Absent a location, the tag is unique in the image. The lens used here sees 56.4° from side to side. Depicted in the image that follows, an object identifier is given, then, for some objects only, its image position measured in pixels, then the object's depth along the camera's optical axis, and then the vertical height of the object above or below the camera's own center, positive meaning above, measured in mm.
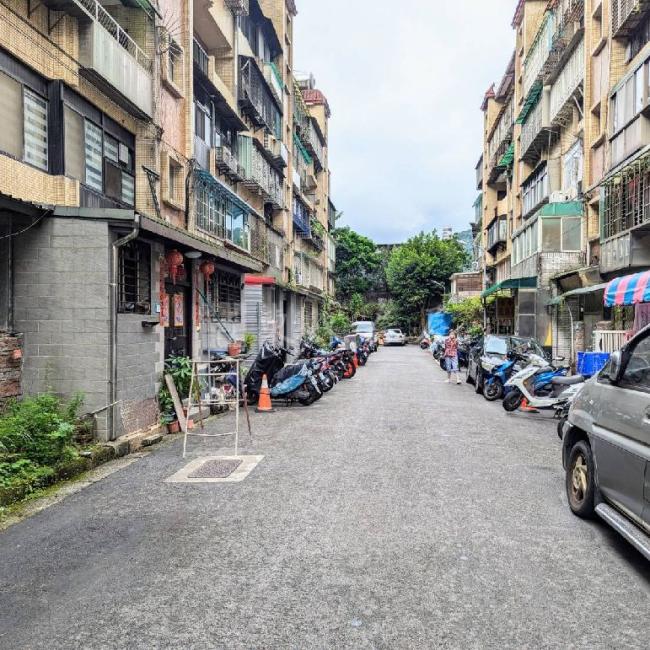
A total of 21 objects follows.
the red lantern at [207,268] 13305 +1353
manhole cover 6766 -1627
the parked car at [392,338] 48344 -746
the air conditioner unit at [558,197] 22903 +5075
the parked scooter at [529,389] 11250 -1192
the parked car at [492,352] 15805 -651
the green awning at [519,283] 23812 +1830
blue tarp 49469 +460
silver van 4035 -893
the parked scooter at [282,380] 12859 -1086
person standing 18312 -862
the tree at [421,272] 53812 +5029
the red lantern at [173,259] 11199 +1305
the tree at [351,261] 59781 +6728
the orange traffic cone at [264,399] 12234 -1416
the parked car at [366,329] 37253 -17
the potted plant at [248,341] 17027 -351
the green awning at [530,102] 25750 +10190
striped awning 10906 +707
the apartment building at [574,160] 15570 +5759
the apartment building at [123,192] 8188 +2882
